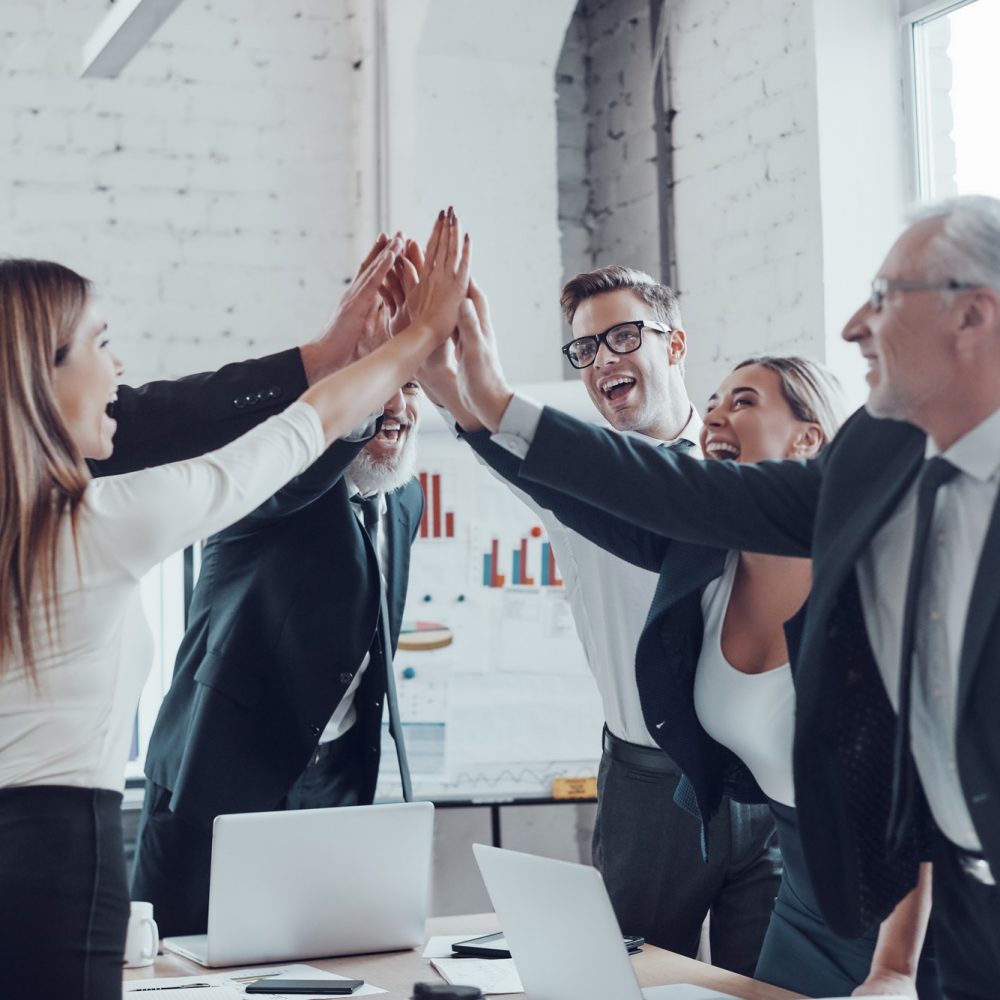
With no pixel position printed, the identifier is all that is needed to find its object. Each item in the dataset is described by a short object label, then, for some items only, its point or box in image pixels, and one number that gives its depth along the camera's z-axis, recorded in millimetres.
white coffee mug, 1907
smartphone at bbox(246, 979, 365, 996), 1724
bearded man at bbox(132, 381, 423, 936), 2398
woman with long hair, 1339
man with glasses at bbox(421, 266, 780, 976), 2125
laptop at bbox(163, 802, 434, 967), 1865
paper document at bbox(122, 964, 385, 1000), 1717
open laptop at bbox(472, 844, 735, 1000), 1484
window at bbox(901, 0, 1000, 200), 3006
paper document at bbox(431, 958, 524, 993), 1751
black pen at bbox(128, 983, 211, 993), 1756
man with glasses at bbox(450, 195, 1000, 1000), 1356
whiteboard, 3422
